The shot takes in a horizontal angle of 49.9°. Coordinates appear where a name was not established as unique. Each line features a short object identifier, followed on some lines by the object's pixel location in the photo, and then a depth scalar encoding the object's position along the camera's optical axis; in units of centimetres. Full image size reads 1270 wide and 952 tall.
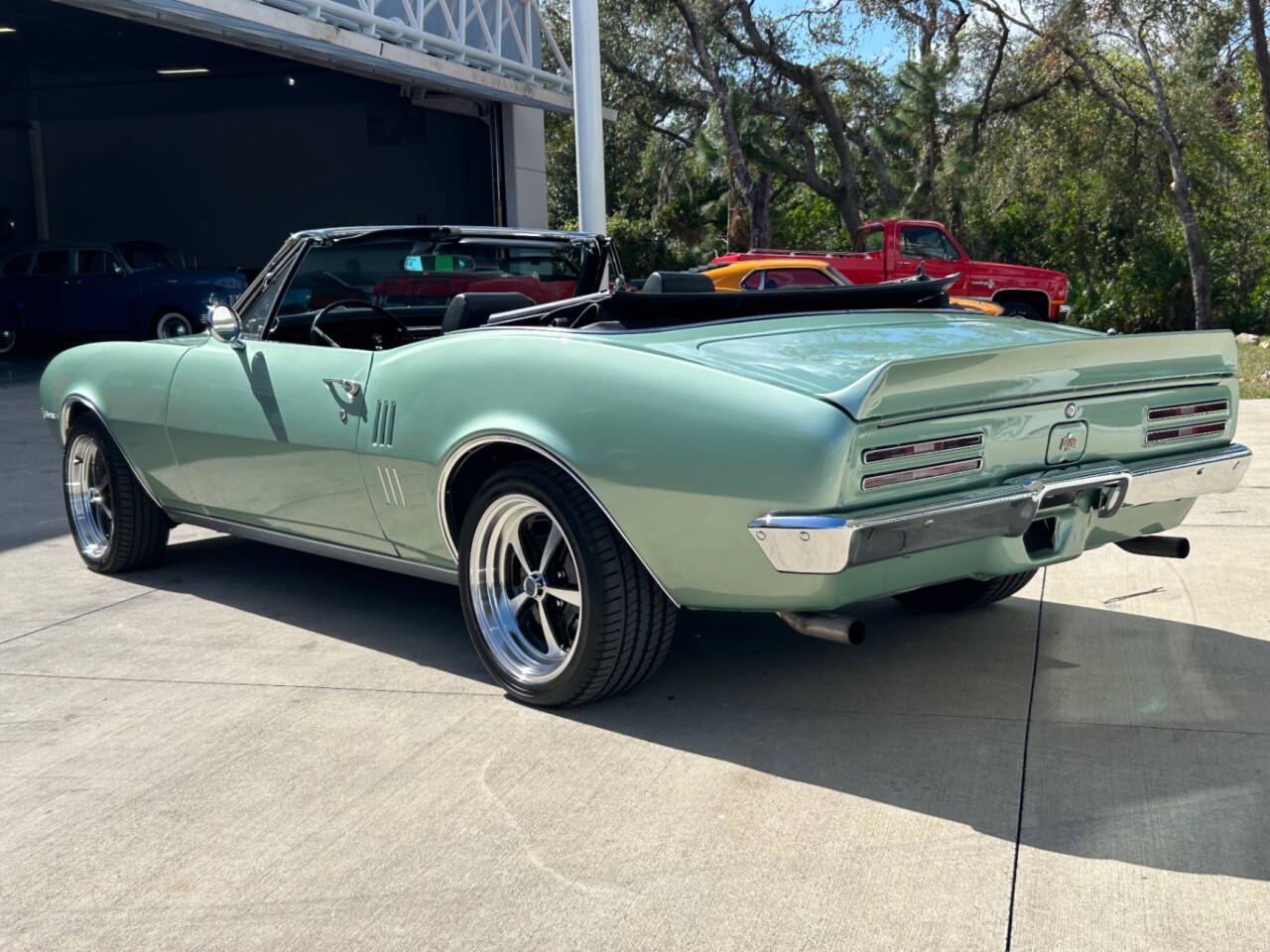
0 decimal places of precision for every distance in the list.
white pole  1269
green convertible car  323
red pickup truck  1845
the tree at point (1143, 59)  1939
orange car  1650
